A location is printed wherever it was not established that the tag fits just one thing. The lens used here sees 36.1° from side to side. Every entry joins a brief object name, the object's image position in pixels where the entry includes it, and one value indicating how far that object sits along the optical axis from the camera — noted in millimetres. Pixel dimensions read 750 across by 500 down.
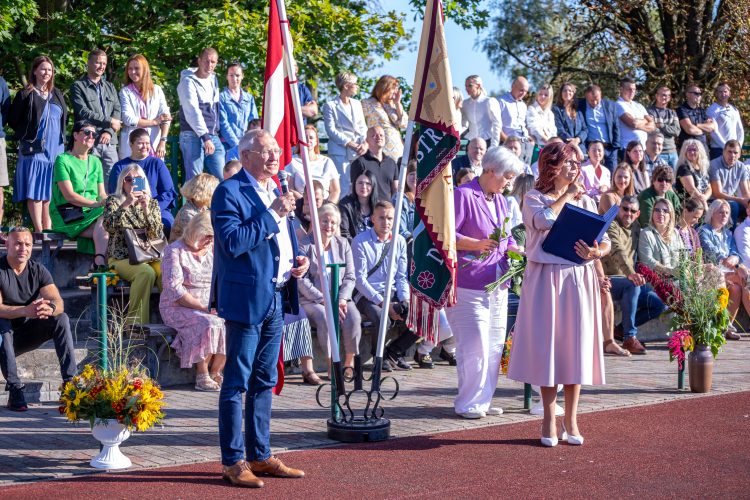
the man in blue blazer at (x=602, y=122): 17125
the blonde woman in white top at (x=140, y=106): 13430
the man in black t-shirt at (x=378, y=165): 13977
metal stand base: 8164
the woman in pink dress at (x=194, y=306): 10352
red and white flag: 8055
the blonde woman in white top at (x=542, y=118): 16641
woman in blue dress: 12742
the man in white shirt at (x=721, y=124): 19078
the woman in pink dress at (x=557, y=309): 8086
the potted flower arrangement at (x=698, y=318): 10367
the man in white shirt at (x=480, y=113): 16000
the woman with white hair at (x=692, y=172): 16906
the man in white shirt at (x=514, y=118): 16234
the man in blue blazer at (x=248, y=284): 6801
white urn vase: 7332
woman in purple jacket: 9094
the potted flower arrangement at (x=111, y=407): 7344
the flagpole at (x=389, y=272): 8492
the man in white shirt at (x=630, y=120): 17516
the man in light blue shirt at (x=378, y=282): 11484
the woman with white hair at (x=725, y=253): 14695
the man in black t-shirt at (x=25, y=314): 9219
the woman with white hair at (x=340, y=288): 10977
